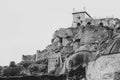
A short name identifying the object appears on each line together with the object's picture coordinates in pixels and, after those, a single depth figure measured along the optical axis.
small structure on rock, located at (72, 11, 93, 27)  79.09
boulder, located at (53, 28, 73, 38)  76.72
